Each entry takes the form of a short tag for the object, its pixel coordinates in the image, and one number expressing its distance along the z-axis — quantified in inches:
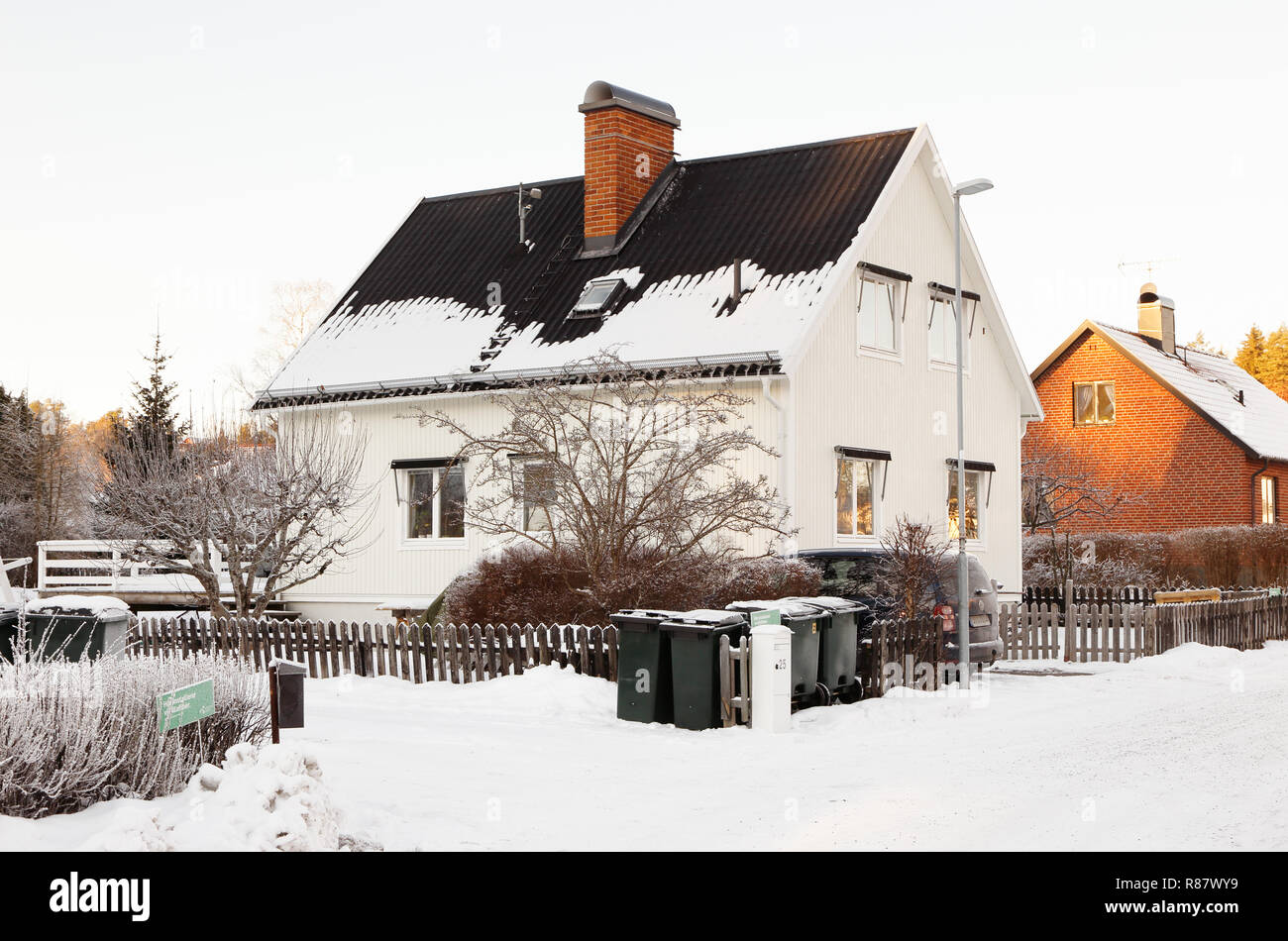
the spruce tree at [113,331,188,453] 1695.4
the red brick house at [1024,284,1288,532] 1488.7
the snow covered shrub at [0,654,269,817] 326.0
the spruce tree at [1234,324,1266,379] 3191.4
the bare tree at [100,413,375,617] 792.9
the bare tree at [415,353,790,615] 689.0
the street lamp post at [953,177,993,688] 687.1
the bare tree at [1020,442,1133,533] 1502.2
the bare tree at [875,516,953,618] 710.5
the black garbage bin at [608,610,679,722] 547.5
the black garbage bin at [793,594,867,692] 599.8
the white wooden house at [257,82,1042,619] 910.4
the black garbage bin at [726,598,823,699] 572.7
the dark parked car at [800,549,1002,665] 709.9
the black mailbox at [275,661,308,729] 424.8
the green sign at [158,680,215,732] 338.6
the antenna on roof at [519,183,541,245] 1109.7
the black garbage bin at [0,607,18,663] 577.9
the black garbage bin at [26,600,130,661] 530.6
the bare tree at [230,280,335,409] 2103.8
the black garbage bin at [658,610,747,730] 536.1
